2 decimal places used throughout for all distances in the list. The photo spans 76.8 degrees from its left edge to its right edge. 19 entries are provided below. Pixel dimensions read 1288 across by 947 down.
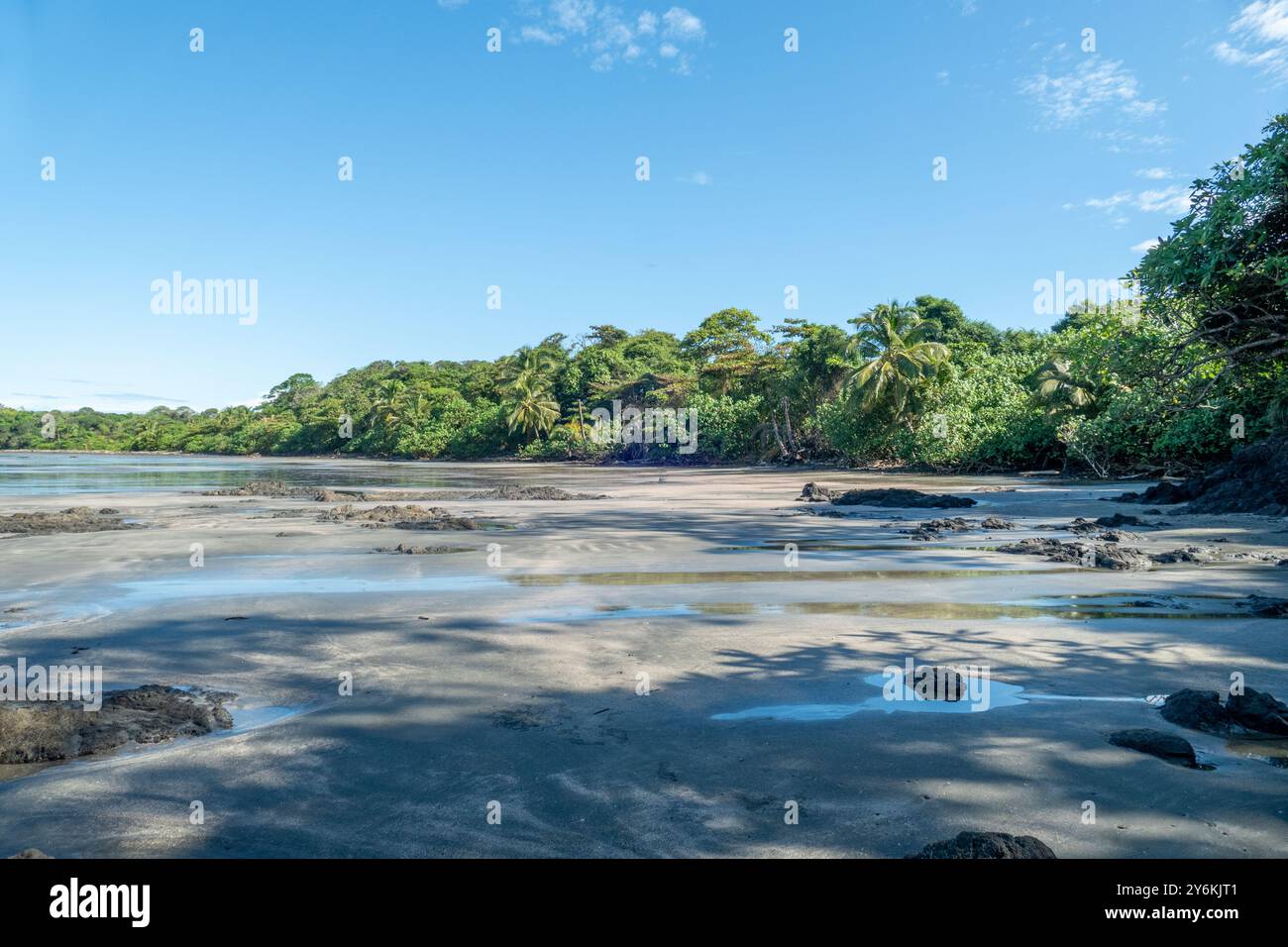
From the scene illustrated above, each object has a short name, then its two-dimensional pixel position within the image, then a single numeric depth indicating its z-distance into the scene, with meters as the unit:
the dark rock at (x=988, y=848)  2.70
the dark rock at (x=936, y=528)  13.30
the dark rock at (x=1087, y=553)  9.69
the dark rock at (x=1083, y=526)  13.67
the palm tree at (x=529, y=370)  70.81
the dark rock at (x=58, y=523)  14.78
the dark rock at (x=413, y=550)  11.83
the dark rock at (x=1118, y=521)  14.25
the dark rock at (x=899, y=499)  19.00
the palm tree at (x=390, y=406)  82.06
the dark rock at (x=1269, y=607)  6.76
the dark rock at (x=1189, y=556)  10.01
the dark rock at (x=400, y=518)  15.59
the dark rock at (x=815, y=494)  21.54
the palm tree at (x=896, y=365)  40.41
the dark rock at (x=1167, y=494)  17.64
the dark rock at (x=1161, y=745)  3.69
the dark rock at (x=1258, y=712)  4.02
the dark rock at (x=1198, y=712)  4.12
